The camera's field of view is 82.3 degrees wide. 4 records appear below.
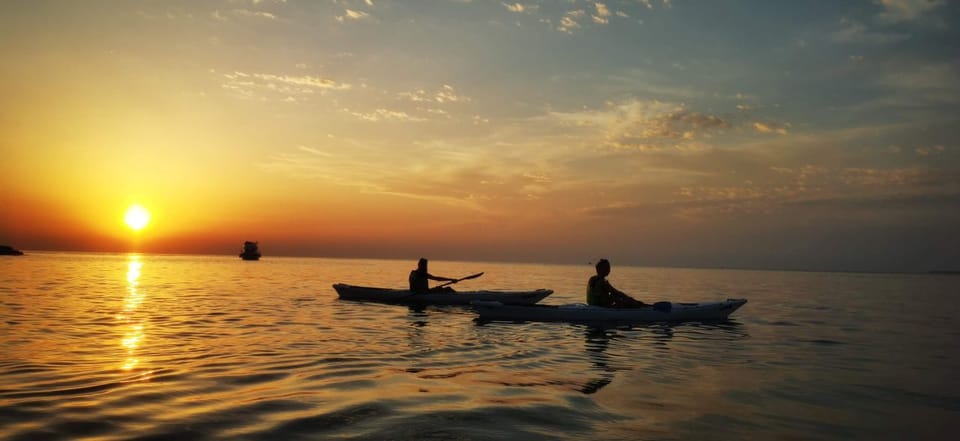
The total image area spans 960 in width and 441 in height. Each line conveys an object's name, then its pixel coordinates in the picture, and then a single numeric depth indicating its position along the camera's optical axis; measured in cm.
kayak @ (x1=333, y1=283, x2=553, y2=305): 2770
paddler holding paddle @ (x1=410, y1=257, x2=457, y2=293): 2789
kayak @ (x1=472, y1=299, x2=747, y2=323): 2088
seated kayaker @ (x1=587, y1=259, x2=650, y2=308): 2142
